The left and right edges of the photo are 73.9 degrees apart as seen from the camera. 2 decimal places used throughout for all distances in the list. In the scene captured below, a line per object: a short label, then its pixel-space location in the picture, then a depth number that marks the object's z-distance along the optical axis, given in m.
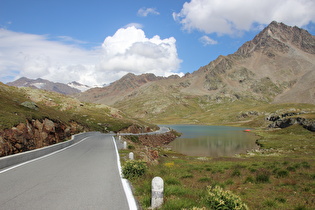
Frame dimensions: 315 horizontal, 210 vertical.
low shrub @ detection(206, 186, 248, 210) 7.03
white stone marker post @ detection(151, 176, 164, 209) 7.38
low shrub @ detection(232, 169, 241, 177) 16.25
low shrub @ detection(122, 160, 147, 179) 12.12
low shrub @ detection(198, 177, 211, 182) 14.41
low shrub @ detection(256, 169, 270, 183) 13.81
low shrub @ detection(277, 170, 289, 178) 15.01
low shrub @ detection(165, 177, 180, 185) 11.35
